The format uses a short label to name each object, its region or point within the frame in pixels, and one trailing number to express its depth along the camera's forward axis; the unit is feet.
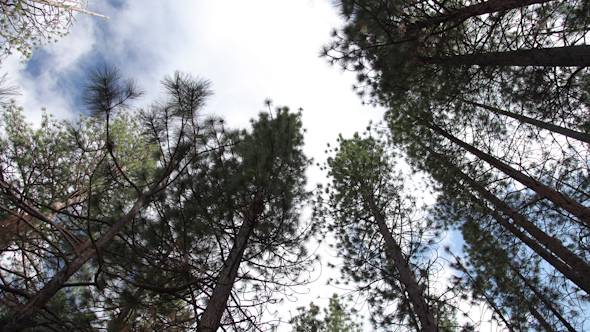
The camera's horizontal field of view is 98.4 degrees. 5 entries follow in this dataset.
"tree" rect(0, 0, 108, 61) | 14.94
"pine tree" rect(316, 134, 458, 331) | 17.01
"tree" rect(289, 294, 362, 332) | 46.98
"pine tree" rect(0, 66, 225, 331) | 7.82
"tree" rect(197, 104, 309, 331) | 12.80
